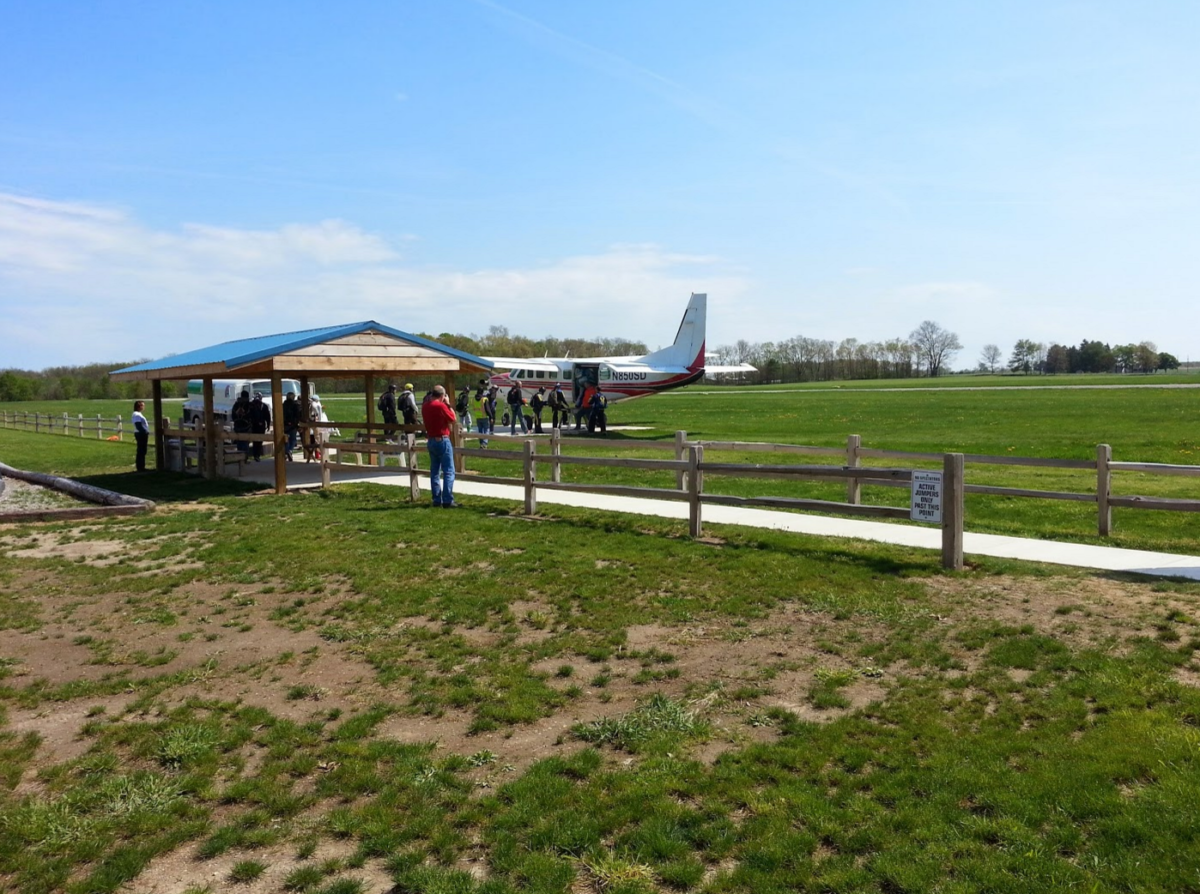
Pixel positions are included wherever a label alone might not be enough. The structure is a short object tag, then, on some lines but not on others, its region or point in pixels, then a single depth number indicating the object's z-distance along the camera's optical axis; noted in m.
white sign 9.23
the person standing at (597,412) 29.95
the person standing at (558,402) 28.89
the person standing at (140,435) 21.83
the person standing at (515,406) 30.81
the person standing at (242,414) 22.03
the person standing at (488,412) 28.23
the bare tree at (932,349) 159.25
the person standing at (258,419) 22.36
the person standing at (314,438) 19.16
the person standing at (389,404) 25.38
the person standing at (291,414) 22.66
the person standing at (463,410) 28.17
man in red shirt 14.01
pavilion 17.24
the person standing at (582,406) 31.31
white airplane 36.00
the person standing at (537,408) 31.00
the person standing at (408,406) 24.34
